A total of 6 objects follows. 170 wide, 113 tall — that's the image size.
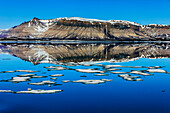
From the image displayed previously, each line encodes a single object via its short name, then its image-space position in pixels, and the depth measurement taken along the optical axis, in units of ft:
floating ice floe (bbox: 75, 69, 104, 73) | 55.07
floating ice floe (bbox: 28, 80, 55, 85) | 40.37
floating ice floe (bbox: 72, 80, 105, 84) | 42.54
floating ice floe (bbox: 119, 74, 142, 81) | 44.67
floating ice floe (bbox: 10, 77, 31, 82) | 43.38
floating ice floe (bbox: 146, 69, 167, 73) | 55.20
